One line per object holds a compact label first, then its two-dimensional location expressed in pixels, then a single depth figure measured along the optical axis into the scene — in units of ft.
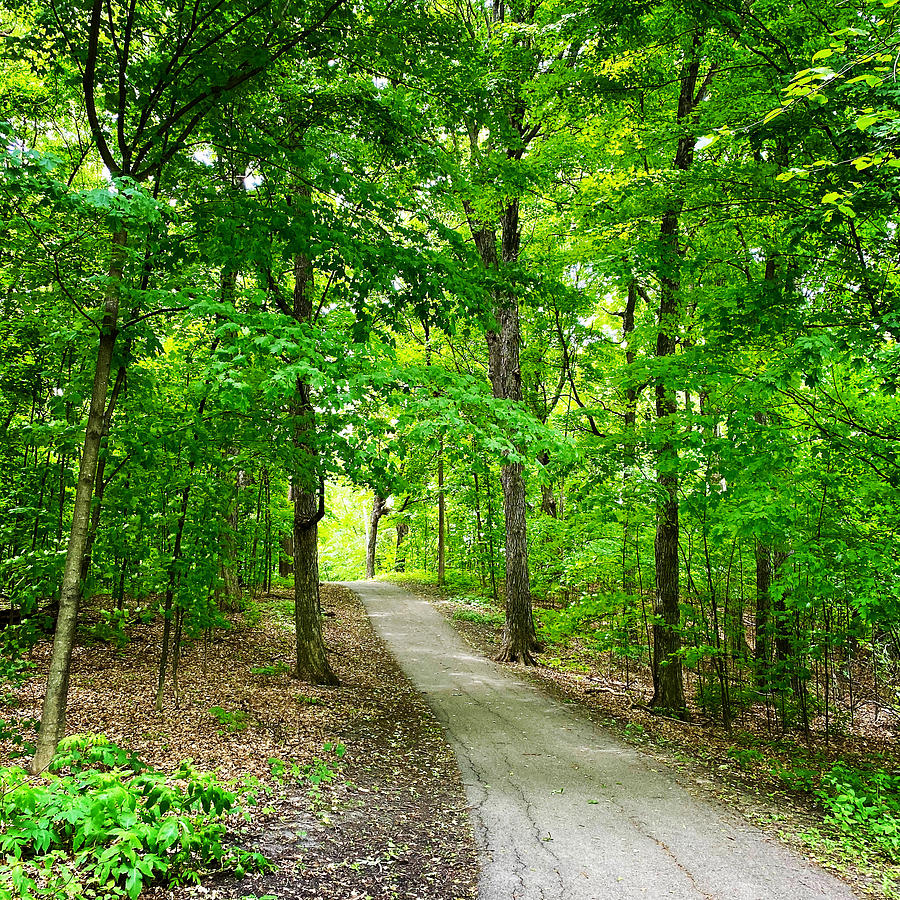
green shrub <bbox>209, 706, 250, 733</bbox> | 20.77
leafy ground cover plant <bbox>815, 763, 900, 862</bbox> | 15.65
